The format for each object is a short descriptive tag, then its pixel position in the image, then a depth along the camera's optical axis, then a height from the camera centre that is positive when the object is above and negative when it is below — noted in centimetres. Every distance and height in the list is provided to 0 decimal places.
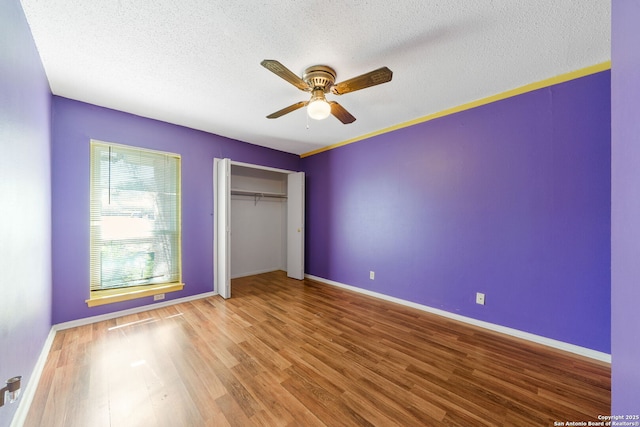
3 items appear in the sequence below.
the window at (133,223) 263 -12
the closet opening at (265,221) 436 -16
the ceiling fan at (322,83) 156 +102
